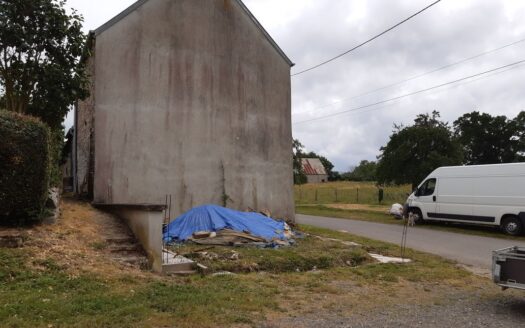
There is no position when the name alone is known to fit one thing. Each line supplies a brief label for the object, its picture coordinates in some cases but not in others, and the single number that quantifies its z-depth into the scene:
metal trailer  7.30
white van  17.98
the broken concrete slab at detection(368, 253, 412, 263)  11.59
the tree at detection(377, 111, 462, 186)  35.53
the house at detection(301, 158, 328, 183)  91.88
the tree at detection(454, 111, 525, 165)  55.12
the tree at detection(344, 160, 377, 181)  90.63
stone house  14.47
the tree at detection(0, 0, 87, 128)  11.27
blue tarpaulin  13.05
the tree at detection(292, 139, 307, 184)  51.35
